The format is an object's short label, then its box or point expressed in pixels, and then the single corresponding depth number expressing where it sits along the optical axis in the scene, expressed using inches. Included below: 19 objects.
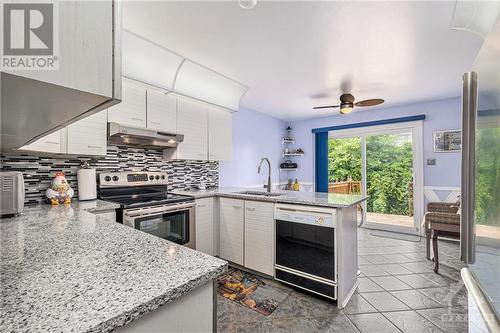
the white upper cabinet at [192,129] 112.7
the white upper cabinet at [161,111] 100.0
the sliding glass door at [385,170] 165.9
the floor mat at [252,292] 77.7
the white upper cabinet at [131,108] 90.2
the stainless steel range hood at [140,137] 87.0
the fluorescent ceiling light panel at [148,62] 84.0
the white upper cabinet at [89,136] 79.0
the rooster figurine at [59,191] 76.1
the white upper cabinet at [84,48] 13.5
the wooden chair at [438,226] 103.0
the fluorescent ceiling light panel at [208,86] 104.2
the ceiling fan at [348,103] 115.4
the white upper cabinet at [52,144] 69.5
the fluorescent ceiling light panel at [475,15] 54.1
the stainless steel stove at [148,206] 82.6
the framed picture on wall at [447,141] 148.9
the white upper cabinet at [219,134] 126.8
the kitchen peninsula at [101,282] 17.3
